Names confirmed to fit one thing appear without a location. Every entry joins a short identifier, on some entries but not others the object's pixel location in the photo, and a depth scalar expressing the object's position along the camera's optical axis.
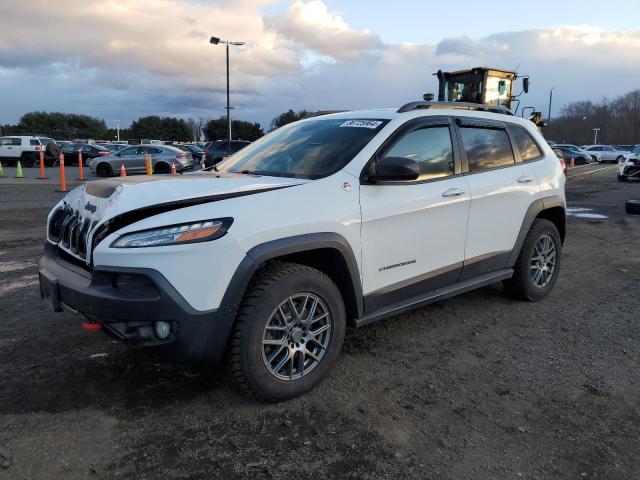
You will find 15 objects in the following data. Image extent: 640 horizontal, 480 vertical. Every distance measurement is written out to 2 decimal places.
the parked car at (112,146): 36.12
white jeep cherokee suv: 2.74
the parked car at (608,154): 47.97
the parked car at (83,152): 33.38
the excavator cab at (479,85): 16.34
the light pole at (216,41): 33.25
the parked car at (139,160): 23.23
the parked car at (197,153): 34.05
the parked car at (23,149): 31.73
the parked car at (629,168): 20.17
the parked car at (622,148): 51.25
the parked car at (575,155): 40.53
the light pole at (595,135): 99.53
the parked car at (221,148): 23.03
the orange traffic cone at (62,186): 15.54
